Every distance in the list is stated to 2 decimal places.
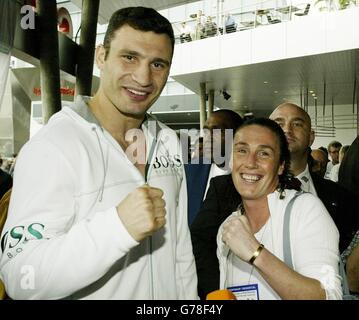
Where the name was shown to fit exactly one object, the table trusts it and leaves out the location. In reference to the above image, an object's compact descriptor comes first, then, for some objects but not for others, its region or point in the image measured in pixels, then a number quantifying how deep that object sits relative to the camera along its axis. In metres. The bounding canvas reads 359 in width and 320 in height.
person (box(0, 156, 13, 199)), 2.06
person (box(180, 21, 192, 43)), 13.63
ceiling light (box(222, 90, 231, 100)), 15.41
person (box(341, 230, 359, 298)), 1.55
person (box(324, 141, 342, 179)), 6.41
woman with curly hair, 1.23
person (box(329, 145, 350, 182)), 5.65
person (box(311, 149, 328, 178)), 4.44
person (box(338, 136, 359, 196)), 2.15
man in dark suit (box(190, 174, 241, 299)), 1.63
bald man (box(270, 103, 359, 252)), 2.15
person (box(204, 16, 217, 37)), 13.00
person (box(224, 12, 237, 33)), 12.45
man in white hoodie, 0.91
